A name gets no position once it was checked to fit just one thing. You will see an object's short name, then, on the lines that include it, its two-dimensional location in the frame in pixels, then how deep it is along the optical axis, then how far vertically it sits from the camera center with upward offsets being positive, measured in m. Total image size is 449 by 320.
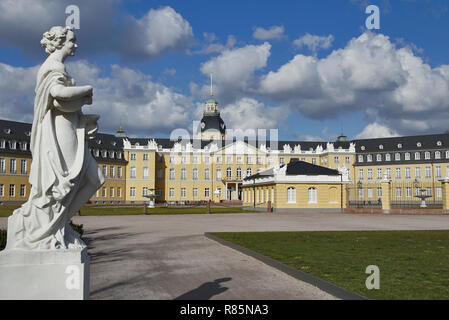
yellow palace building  77.94 +6.69
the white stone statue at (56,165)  4.07 +0.30
